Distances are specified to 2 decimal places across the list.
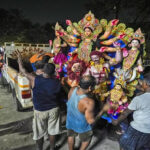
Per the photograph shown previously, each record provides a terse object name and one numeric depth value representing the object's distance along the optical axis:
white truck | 3.74
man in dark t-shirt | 2.56
